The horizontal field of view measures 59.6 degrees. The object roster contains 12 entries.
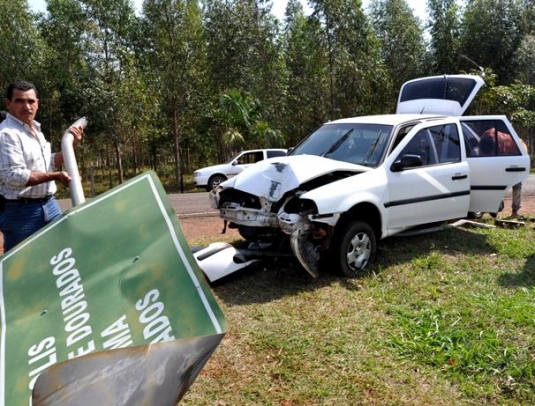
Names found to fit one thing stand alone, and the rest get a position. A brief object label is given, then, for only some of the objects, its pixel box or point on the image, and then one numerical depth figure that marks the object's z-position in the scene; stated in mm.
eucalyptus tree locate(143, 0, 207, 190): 24531
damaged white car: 4949
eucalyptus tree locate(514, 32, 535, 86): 29078
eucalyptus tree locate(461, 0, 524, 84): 30688
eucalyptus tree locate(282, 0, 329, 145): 30422
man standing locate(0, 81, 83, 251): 2945
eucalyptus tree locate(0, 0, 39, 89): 25453
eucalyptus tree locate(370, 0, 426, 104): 33219
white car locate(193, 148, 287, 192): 18406
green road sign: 1045
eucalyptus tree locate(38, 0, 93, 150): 24750
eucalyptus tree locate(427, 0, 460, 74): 32344
